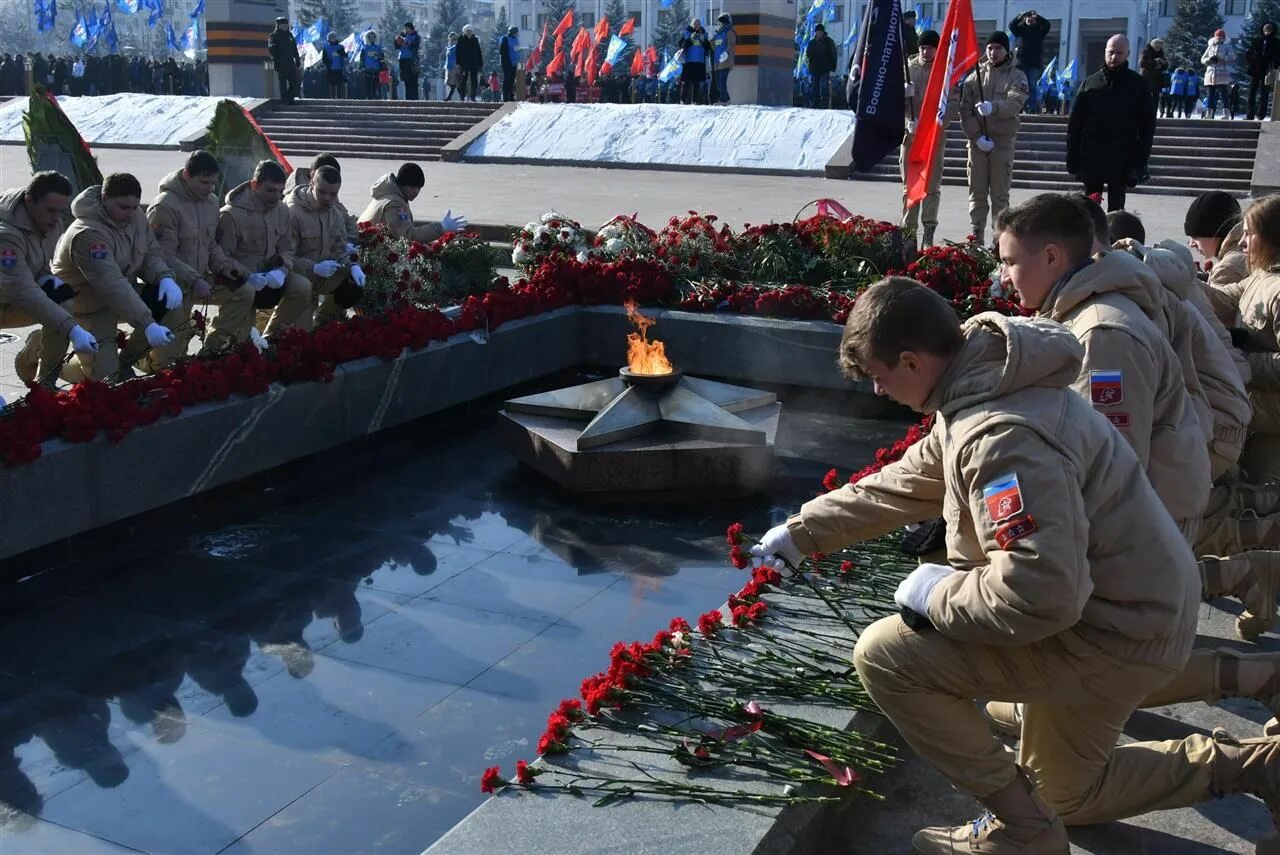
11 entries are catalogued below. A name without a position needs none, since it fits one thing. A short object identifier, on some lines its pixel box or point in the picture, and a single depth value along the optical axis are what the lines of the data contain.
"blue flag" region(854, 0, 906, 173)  11.75
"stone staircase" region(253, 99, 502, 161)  27.02
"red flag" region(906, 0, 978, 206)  11.59
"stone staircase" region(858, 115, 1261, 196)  20.31
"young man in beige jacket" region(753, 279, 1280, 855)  2.79
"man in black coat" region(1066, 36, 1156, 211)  11.78
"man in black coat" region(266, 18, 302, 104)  30.23
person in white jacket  27.92
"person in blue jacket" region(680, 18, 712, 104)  30.08
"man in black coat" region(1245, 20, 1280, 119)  23.98
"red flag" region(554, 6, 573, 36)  37.53
